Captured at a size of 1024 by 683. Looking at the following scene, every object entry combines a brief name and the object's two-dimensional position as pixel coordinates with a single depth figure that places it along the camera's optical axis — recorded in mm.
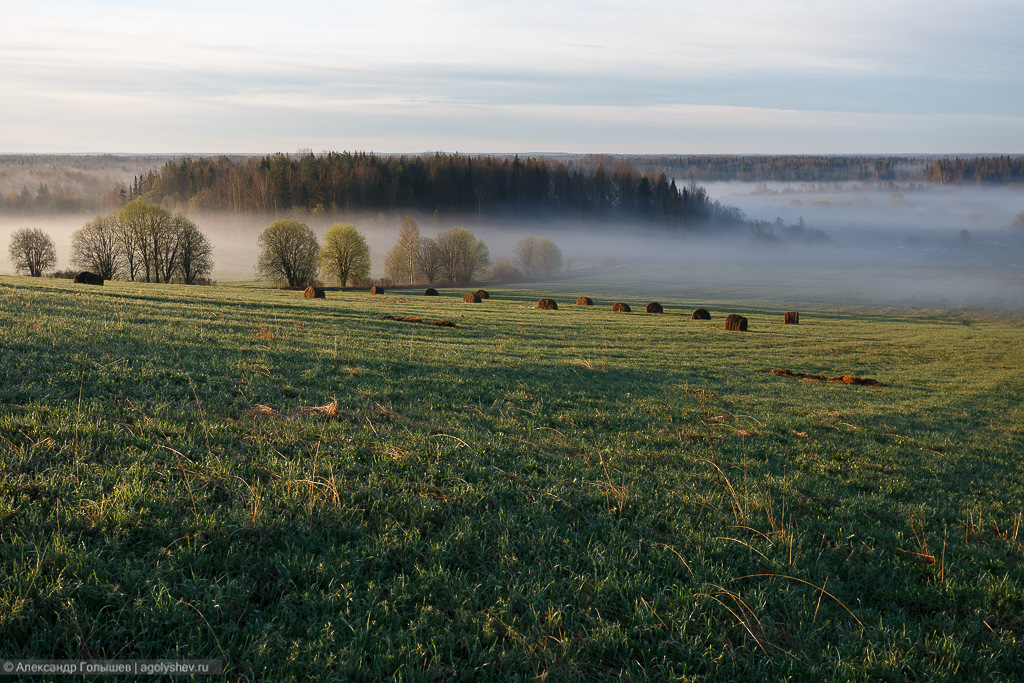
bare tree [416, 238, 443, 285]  98062
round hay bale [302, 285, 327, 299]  45231
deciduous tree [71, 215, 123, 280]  80000
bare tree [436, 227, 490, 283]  97625
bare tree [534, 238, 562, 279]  114375
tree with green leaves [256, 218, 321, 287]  78125
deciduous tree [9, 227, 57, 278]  84125
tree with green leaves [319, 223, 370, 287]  80625
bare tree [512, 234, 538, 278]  114250
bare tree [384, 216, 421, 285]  98562
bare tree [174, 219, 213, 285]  82750
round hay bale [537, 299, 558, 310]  45447
